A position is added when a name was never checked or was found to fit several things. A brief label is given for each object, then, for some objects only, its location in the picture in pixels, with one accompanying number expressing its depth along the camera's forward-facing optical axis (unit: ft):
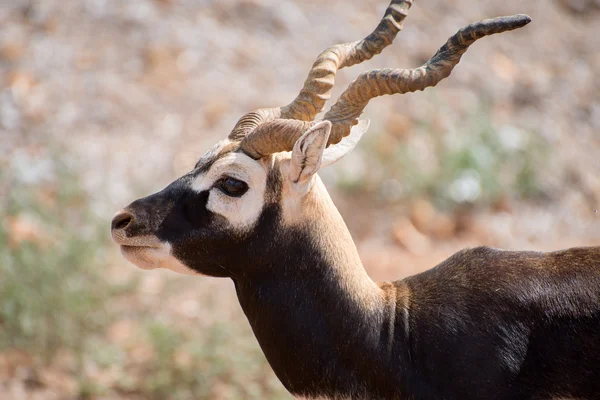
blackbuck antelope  27.43
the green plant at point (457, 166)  80.02
